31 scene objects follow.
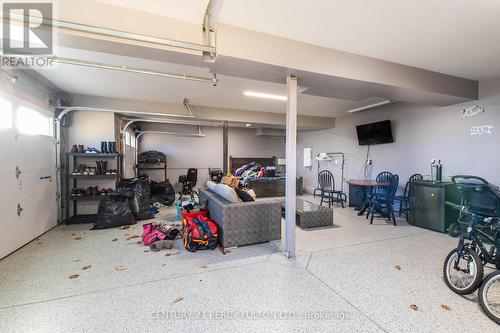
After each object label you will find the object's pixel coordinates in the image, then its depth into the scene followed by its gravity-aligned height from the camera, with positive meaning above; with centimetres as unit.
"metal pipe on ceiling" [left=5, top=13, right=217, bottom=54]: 187 +120
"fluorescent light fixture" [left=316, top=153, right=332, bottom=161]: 781 +21
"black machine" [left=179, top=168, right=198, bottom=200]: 792 -69
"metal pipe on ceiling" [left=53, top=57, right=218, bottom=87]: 259 +125
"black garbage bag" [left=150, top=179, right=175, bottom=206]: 624 -91
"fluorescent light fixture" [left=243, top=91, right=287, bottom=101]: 456 +148
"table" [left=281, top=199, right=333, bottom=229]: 421 -108
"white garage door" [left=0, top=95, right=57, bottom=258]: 291 -19
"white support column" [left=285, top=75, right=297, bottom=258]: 295 -2
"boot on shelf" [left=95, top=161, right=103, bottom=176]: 464 -14
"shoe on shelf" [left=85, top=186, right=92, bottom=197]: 453 -63
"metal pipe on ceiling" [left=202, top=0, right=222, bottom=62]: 213 +140
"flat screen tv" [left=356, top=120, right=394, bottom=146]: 561 +82
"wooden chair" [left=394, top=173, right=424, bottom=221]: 484 -80
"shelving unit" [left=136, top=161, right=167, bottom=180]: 806 -17
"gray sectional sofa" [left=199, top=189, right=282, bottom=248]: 314 -89
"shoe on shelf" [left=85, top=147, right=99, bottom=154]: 453 +26
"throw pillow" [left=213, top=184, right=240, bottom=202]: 335 -49
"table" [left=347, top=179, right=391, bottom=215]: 496 -83
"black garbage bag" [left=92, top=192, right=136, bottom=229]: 412 -98
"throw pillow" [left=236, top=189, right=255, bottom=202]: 346 -55
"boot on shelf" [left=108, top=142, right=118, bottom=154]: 476 +35
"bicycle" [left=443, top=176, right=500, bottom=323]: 202 -71
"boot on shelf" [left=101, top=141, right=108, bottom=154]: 469 +34
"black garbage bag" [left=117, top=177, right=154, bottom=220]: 454 -72
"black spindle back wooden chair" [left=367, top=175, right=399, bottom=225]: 469 -83
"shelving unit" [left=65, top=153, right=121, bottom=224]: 444 -42
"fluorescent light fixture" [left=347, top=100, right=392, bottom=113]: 509 +145
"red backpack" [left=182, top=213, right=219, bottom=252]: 311 -105
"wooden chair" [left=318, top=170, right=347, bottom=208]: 629 -67
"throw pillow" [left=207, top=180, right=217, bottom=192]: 427 -48
